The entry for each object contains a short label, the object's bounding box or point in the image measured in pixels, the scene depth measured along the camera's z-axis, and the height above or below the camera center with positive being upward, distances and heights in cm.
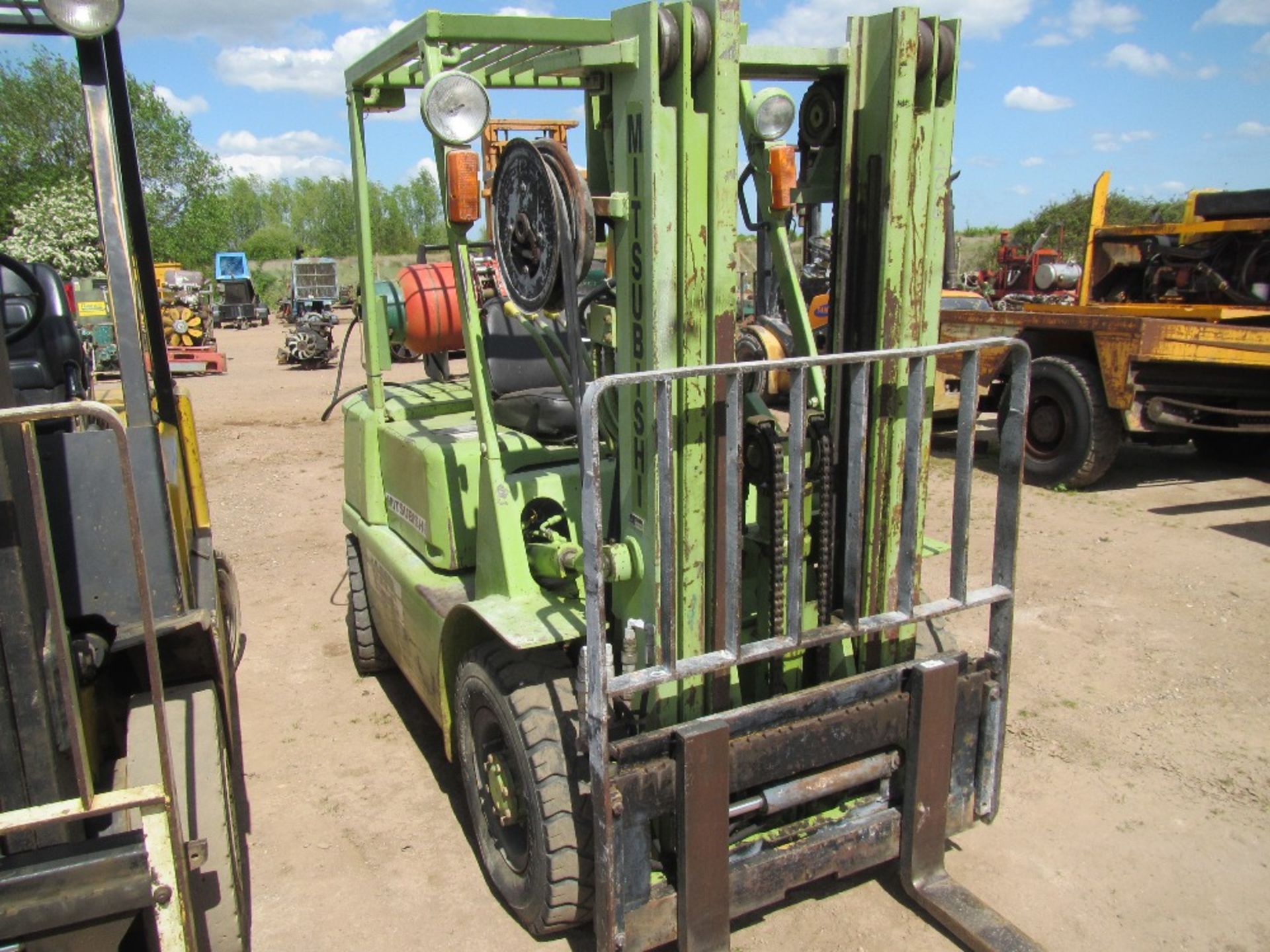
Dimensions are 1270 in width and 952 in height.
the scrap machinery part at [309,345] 1953 -129
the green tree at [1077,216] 3080 +161
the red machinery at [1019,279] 1648 -24
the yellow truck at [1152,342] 805 -66
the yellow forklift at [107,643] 204 -95
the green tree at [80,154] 3409 +535
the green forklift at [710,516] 250 -71
